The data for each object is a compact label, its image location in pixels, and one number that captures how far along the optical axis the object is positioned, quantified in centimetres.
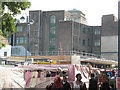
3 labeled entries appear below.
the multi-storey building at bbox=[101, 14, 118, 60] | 5538
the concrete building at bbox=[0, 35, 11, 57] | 4615
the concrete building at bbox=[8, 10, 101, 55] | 5494
